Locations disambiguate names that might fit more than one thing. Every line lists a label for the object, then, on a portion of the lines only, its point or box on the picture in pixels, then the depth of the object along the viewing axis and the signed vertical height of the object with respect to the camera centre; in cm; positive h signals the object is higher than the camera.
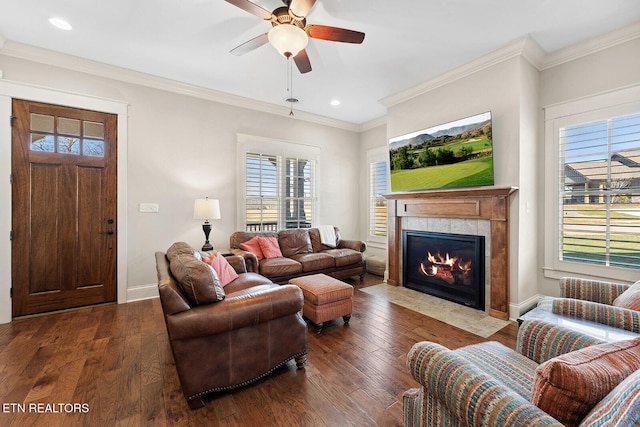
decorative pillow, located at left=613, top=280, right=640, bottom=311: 169 -56
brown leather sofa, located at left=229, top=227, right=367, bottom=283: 374 -65
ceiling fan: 200 +150
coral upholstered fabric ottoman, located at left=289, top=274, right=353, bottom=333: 272 -89
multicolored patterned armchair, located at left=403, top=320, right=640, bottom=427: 76 -60
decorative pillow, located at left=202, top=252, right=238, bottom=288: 274 -55
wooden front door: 302 +9
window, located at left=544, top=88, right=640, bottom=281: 267 +29
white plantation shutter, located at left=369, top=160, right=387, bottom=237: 539 +31
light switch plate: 365 +10
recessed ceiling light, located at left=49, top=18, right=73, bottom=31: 257 +185
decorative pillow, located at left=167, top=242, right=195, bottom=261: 226 -31
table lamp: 366 +6
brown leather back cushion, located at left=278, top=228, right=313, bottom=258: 440 -46
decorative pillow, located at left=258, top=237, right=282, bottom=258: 405 -50
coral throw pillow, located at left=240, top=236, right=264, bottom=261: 394 -47
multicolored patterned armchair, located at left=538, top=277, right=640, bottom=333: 162 -61
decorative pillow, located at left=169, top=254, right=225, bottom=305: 172 -44
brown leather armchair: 164 -81
